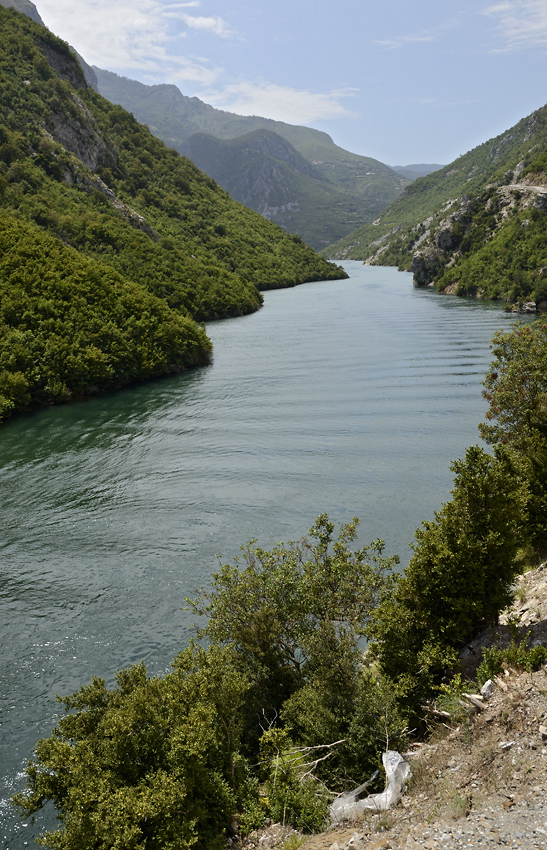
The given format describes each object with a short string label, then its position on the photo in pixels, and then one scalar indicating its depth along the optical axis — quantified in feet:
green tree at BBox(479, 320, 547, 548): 68.55
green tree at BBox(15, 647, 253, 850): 35.58
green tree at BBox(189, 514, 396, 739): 54.75
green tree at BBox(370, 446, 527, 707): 50.11
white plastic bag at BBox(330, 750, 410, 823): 37.35
